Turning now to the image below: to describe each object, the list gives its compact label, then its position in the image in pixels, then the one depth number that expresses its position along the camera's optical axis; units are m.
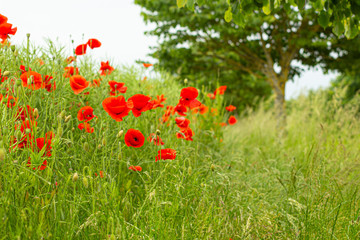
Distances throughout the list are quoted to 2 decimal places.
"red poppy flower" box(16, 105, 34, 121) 1.69
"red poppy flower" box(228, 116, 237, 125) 4.16
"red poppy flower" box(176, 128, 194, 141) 2.40
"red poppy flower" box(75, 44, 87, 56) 2.47
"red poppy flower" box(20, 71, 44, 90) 1.82
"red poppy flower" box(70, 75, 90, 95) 1.92
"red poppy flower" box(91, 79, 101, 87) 2.66
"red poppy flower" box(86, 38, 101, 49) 2.47
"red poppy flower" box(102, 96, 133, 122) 1.74
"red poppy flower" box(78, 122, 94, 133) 1.99
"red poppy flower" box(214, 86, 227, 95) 3.93
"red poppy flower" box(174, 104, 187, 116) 2.32
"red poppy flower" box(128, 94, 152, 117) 1.78
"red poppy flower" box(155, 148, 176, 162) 1.91
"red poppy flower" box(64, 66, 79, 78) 2.56
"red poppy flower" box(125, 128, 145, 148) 1.86
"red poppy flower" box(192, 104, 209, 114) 3.50
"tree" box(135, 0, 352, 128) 7.28
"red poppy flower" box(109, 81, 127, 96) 2.27
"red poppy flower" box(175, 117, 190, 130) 2.28
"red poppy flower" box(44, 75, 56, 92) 2.16
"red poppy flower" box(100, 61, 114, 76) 2.68
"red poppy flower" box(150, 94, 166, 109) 2.35
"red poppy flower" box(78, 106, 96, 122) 1.89
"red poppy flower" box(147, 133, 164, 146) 1.98
